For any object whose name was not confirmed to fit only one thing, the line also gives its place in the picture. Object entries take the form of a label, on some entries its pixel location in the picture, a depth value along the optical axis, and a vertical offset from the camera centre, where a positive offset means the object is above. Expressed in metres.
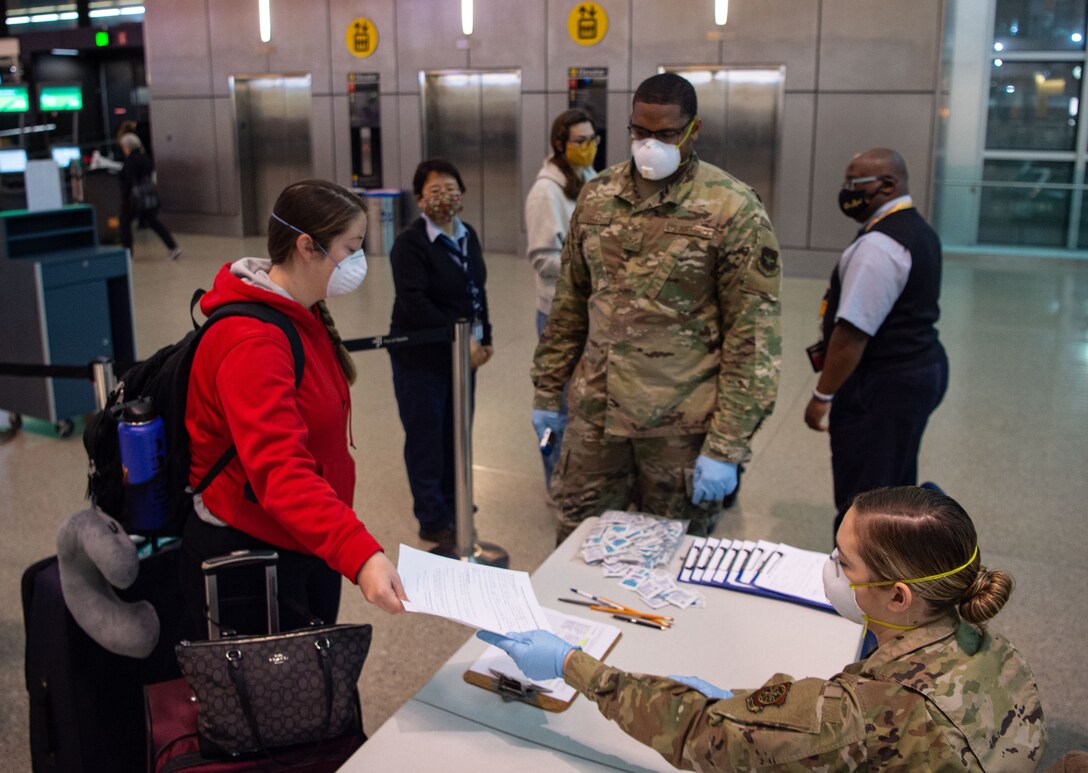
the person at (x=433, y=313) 3.79 -0.63
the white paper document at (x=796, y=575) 2.15 -0.93
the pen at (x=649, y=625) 2.04 -0.95
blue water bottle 1.94 -0.60
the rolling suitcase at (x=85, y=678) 2.19 -1.16
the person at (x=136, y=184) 11.61 -0.45
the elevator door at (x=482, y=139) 12.24 +0.06
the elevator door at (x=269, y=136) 13.53 +0.11
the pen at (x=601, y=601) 2.12 -0.94
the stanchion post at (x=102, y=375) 2.97 -0.66
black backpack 1.90 -0.54
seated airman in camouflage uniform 1.35 -0.73
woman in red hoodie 1.75 -0.50
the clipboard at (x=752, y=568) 2.17 -0.92
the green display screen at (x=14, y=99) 13.05 +0.58
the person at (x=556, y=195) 4.23 -0.21
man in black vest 3.16 -0.60
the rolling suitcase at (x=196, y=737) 1.79 -1.06
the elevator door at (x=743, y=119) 10.75 +0.25
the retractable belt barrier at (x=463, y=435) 3.51 -1.04
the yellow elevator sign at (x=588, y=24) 11.16 +1.29
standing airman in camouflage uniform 2.56 -0.46
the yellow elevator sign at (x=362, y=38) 12.48 +1.27
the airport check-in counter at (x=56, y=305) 5.30 -0.84
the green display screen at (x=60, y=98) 17.94 +0.80
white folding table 1.65 -0.96
